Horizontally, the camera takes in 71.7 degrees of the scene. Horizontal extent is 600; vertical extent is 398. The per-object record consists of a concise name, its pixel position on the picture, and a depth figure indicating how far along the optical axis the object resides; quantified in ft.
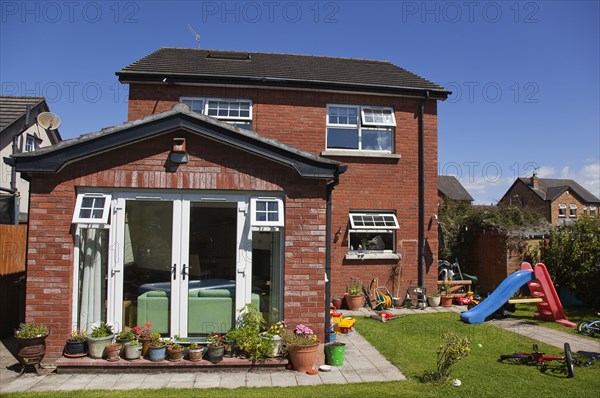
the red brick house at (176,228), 21.08
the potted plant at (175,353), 20.39
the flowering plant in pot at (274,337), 21.09
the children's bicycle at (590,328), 29.89
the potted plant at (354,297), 38.14
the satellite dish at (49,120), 33.91
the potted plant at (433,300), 39.91
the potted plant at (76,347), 20.42
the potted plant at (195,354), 20.49
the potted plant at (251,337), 20.71
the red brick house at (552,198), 149.79
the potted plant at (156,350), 20.39
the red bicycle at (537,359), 22.47
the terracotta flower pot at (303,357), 20.71
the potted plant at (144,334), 20.90
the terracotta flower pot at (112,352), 20.27
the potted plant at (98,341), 20.48
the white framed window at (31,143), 58.42
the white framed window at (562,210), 150.92
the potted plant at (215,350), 20.47
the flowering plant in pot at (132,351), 20.48
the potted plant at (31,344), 19.72
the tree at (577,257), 39.40
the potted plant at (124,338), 20.97
